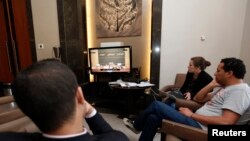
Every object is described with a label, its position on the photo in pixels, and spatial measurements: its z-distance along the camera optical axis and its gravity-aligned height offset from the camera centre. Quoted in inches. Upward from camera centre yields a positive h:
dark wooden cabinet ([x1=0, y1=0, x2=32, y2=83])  131.0 +6.1
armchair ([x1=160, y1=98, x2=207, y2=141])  42.1 -23.1
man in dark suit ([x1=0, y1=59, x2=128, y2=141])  18.3 -6.1
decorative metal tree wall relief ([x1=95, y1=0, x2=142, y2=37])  127.8 +22.1
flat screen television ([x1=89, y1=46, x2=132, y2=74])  122.8 -10.3
